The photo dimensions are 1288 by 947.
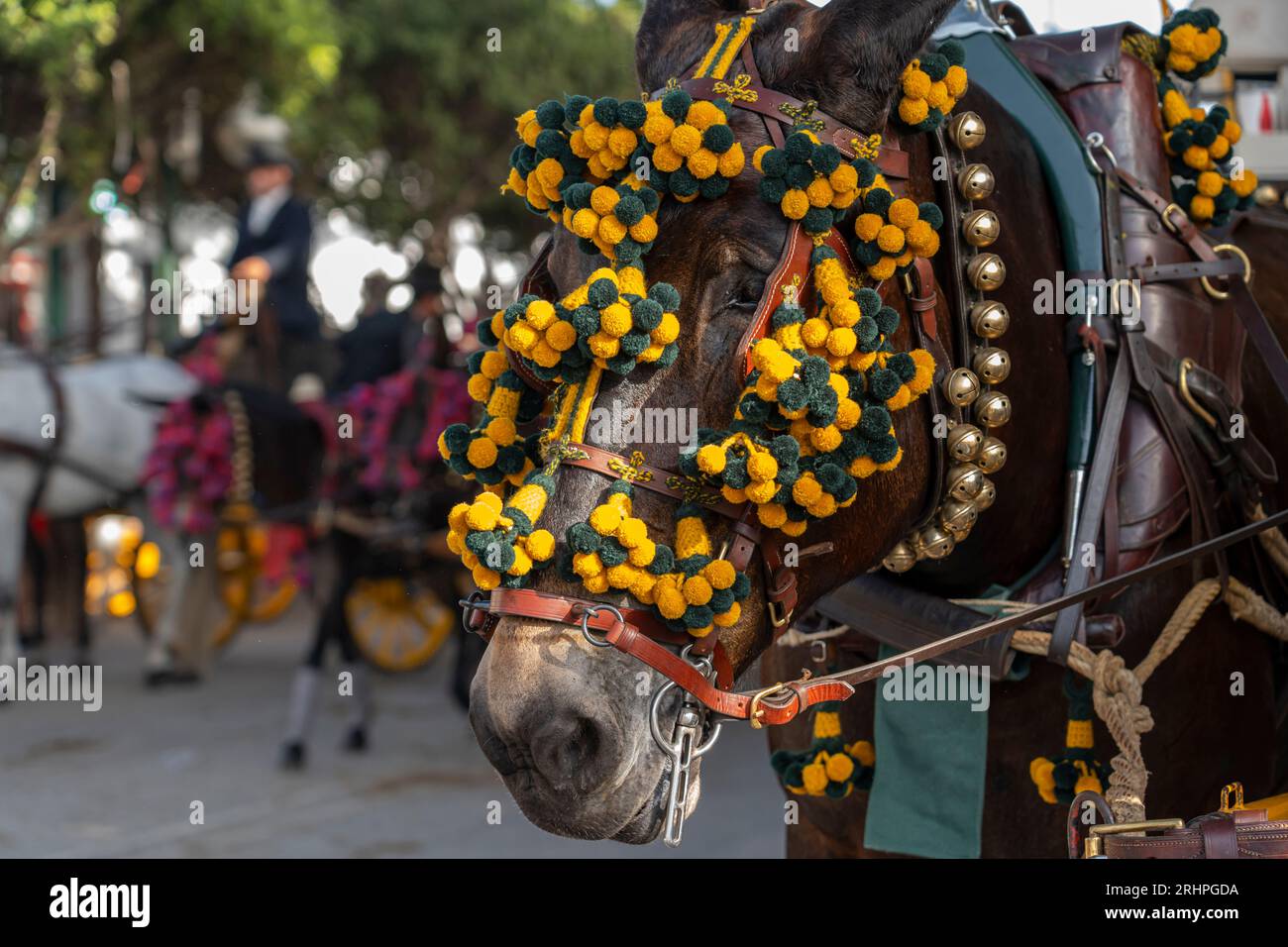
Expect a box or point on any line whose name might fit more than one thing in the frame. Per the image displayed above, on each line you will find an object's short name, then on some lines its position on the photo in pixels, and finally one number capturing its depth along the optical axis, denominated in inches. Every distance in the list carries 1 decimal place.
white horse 343.6
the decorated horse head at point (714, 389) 70.3
